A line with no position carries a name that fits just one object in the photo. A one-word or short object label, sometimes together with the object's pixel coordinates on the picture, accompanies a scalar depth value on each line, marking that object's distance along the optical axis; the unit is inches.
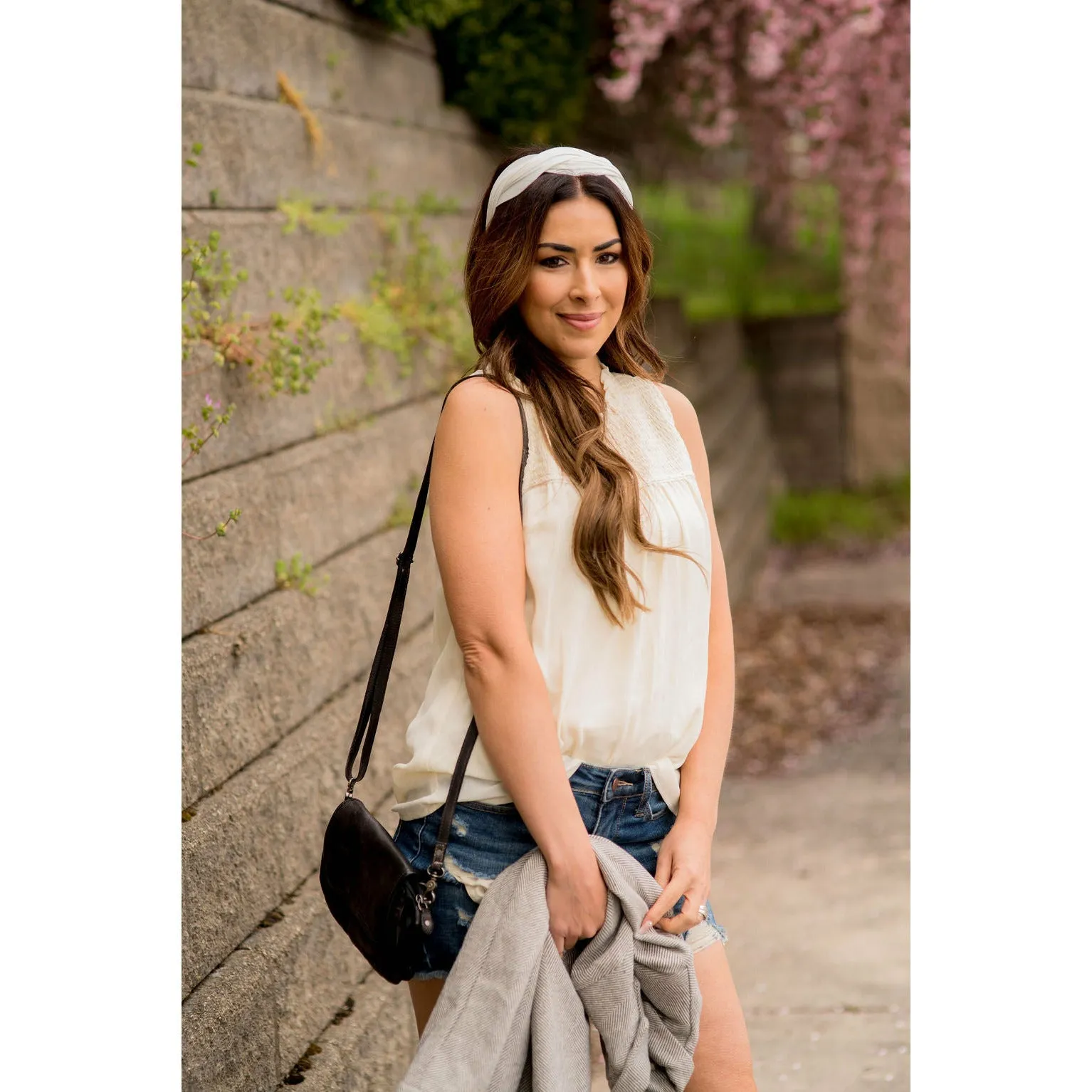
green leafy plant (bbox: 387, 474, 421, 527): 170.1
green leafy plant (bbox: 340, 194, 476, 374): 165.0
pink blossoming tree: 266.2
